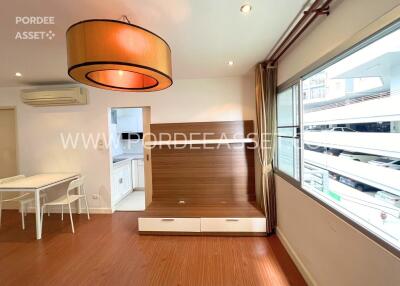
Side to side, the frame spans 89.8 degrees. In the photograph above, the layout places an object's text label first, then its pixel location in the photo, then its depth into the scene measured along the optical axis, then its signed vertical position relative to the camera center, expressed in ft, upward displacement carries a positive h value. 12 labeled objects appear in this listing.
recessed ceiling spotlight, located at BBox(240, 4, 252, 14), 5.15 +3.29
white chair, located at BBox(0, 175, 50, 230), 10.65 -3.14
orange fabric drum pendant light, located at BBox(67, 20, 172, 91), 3.13 +1.45
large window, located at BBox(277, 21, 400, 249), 3.66 -0.08
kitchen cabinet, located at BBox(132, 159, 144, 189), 17.12 -3.01
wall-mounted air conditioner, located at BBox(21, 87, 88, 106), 11.44 +2.58
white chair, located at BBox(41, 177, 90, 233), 10.13 -3.06
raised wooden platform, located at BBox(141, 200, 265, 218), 9.62 -3.74
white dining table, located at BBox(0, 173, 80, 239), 9.48 -2.12
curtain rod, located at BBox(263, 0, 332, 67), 4.97 +3.15
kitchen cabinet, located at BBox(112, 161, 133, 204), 13.51 -3.14
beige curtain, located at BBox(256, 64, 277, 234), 9.20 +0.23
